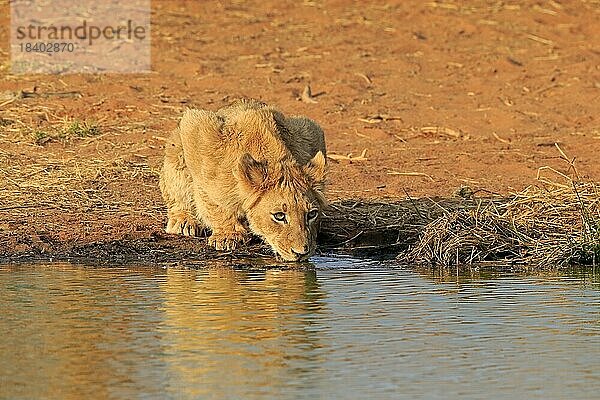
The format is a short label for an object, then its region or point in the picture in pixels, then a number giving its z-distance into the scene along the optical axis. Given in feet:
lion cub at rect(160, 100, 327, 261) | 52.90
